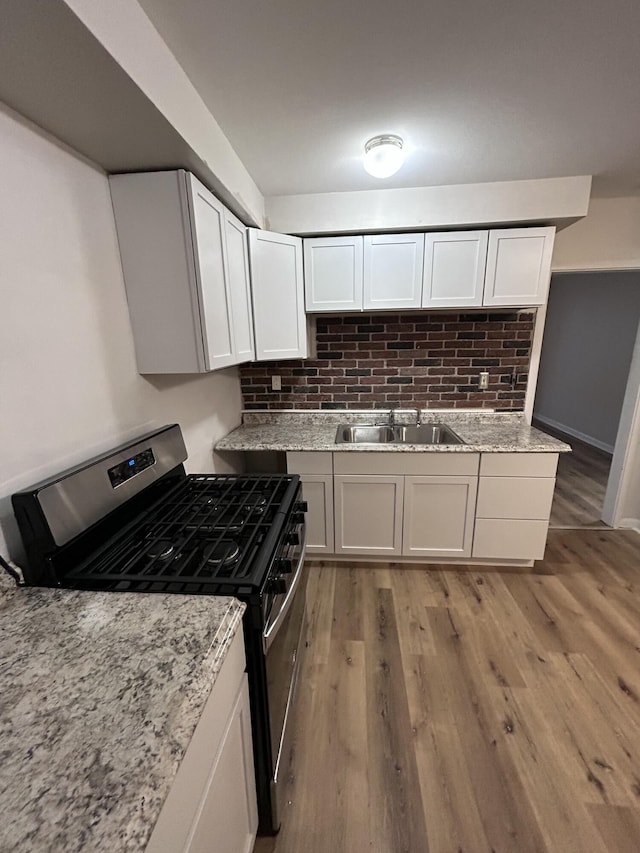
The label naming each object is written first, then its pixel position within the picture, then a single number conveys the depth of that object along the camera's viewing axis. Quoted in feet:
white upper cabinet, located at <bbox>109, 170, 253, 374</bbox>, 4.38
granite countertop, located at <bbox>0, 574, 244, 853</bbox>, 1.54
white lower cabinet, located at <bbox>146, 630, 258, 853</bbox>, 1.99
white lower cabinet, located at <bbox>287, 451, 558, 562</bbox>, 7.23
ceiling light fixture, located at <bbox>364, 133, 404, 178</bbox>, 5.33
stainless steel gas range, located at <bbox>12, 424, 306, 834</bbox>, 3.10
